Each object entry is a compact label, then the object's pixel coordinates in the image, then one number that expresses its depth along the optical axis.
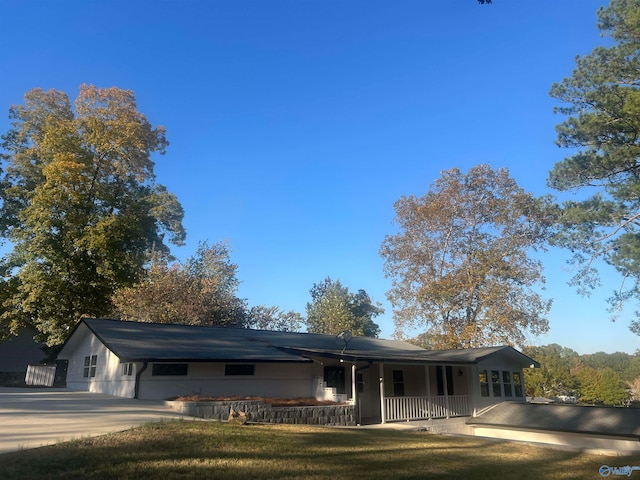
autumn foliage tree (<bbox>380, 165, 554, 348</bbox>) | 29.83
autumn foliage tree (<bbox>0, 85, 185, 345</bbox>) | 27.91
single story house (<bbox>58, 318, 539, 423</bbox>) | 16.25
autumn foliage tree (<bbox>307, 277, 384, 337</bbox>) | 46.16
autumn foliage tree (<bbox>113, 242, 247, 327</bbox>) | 27.72
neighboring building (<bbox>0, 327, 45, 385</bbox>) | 33.92
